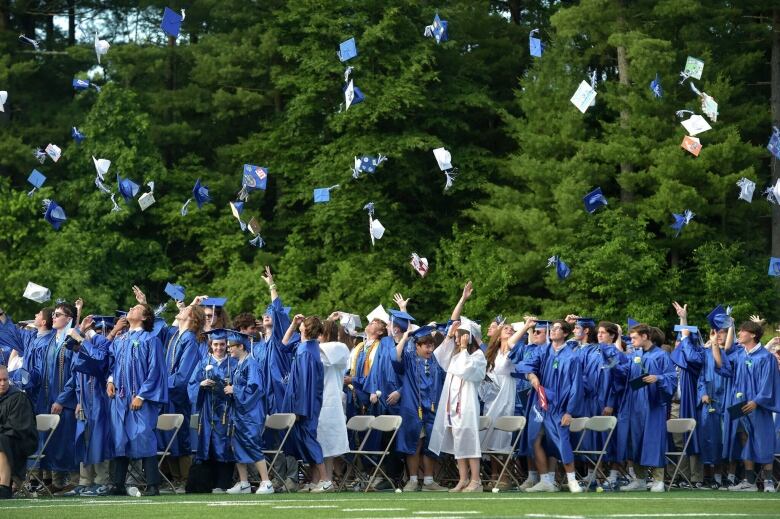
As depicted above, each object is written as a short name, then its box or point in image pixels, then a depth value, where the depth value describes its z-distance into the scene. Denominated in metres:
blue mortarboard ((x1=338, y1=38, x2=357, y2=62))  29.03
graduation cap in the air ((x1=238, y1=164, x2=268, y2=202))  32.66
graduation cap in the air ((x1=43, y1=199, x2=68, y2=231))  31.58
